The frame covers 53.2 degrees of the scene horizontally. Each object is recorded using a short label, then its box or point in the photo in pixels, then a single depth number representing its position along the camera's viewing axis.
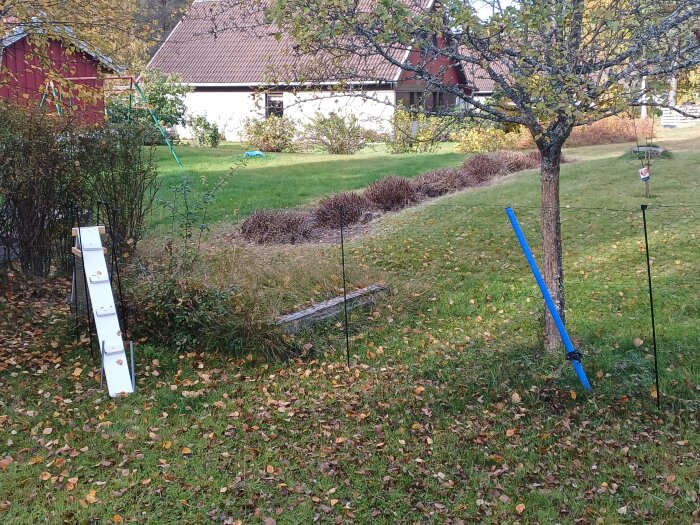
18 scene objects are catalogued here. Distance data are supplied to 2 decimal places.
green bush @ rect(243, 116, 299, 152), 22.08
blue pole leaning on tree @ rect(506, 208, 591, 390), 5.09
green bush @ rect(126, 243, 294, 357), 6.30
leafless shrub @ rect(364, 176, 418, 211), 12.34
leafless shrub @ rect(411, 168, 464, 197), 13.37
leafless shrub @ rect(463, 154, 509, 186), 14.55
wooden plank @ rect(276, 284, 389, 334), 6.60
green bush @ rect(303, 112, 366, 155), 21.88
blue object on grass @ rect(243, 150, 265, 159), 20.76
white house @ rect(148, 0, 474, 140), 27.92
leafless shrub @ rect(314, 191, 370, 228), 11.20
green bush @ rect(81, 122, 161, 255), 7.85
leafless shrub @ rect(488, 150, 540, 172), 15.93
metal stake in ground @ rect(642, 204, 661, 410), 4.90
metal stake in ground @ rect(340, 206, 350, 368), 6.09
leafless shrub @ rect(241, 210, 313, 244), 10.27
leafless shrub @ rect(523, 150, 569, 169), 16.36
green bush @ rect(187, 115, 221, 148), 24.95
